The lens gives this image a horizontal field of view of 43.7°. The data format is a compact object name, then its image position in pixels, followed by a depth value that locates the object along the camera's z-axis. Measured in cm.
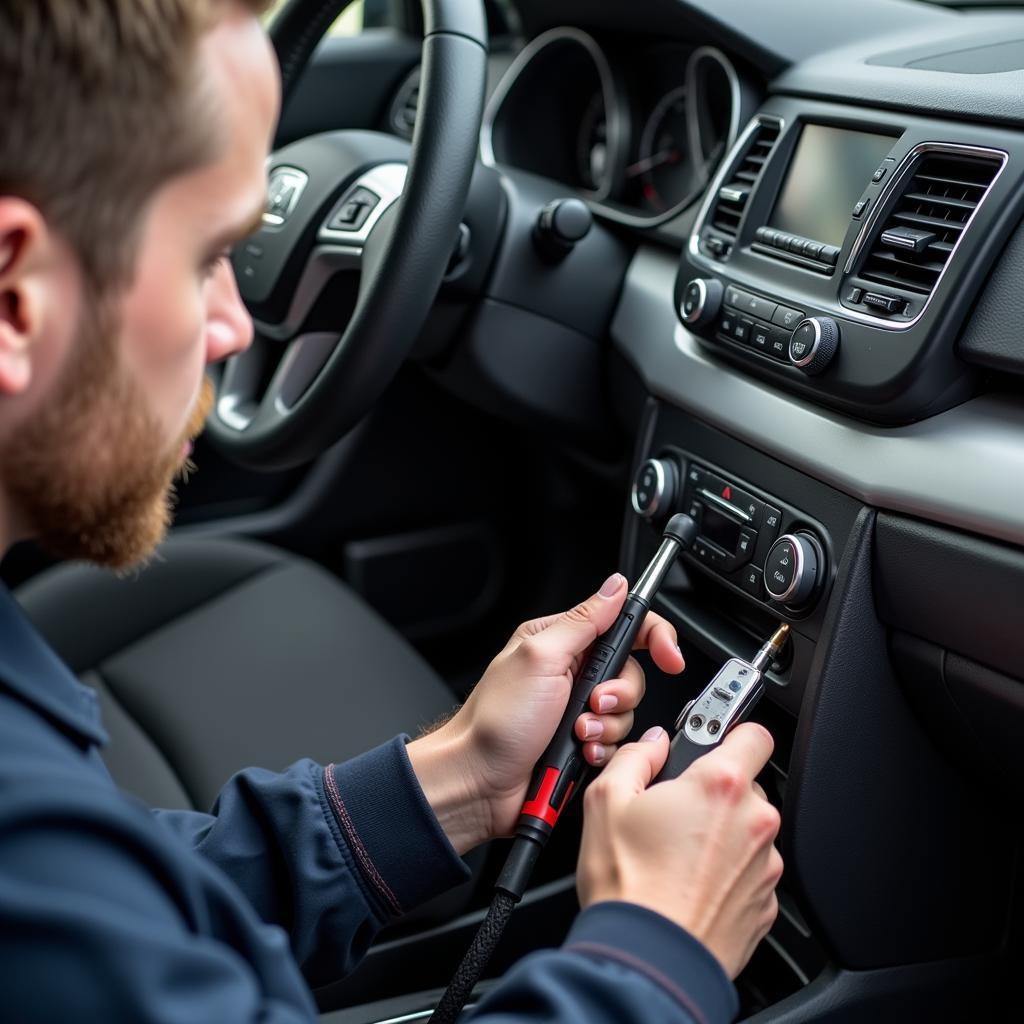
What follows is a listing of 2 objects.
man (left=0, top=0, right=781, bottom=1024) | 50
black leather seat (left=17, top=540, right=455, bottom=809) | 123
